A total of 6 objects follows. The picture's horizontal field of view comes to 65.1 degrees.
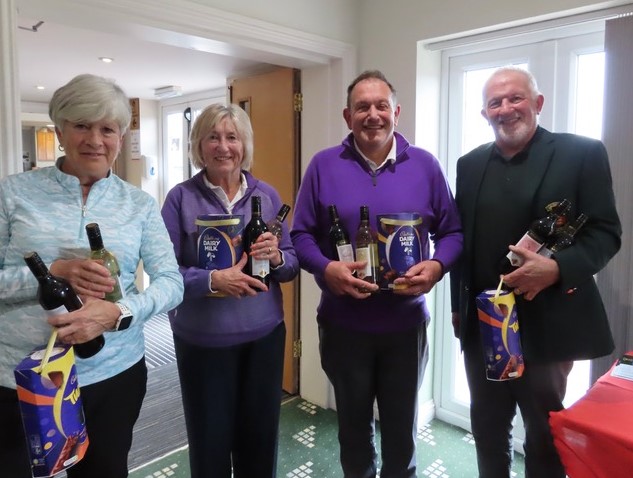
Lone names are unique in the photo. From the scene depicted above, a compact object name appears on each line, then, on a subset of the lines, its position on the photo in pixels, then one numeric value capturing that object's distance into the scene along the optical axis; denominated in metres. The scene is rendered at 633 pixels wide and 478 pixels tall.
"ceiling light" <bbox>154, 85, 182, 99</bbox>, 4.64
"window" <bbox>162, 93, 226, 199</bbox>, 5.14
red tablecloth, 1.13
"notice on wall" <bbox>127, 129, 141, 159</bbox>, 5.31
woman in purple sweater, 1.51
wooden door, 2.85
